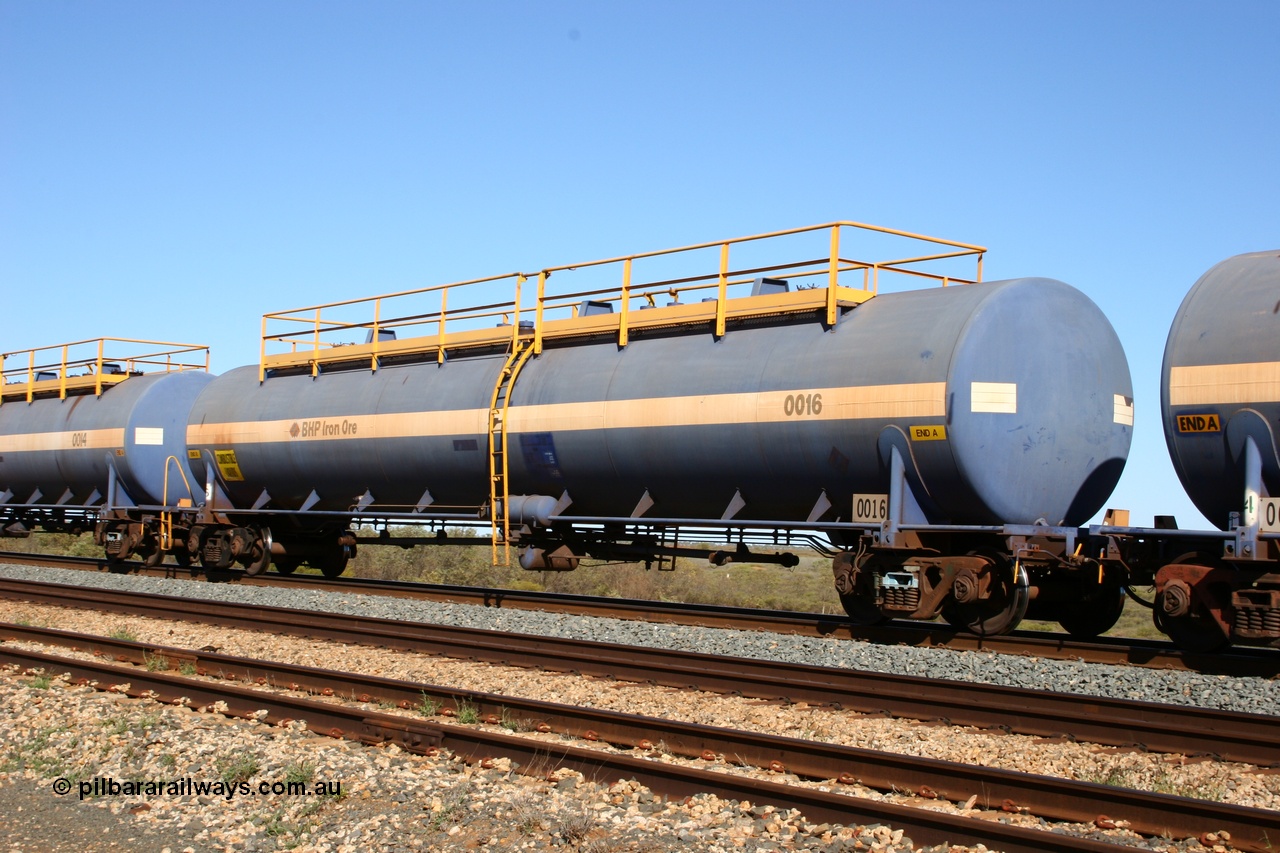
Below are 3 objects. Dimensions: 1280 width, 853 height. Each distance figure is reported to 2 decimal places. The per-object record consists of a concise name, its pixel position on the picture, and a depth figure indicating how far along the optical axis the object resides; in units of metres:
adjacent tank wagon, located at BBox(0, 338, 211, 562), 24.52
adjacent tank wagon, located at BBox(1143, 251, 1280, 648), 11.53
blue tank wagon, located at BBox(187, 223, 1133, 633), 13.23
